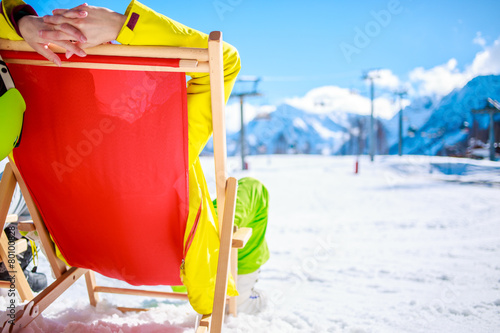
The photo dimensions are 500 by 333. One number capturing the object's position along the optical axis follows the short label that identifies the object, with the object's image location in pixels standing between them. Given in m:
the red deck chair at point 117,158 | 0.82
